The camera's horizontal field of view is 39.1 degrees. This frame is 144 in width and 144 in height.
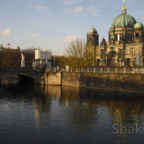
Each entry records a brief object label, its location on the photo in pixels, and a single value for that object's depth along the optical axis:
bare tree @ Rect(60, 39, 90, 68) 73.56
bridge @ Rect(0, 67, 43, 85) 67.19
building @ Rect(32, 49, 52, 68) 75.88
